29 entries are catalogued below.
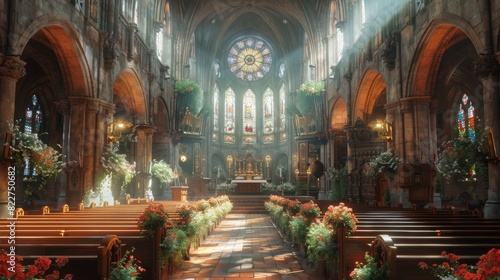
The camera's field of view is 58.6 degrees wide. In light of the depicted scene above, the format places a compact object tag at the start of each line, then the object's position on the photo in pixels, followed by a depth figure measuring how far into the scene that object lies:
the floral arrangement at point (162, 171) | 23.58
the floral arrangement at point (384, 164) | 16.34
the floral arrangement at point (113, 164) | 15.92
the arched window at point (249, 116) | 44.31
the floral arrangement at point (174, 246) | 6.78
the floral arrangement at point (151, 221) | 6.35
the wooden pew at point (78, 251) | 4.41
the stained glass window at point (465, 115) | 23.19
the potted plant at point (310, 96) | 29.30
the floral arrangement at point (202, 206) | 12.28
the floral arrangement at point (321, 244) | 6.59
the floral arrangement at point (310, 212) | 8.91
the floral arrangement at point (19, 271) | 2.88
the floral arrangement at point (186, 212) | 9.21
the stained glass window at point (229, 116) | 43.69
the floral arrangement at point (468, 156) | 11.20
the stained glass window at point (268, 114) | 43.91
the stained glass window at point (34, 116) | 23.05
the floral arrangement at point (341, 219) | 6.28
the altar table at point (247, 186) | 29.59
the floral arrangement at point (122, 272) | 4.61
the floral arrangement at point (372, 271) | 4.55
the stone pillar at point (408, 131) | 15.71
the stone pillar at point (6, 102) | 10.06
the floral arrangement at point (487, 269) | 2.89
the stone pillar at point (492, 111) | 10.53
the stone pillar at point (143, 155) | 22.44
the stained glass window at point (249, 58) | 44.25
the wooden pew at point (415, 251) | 4.58
